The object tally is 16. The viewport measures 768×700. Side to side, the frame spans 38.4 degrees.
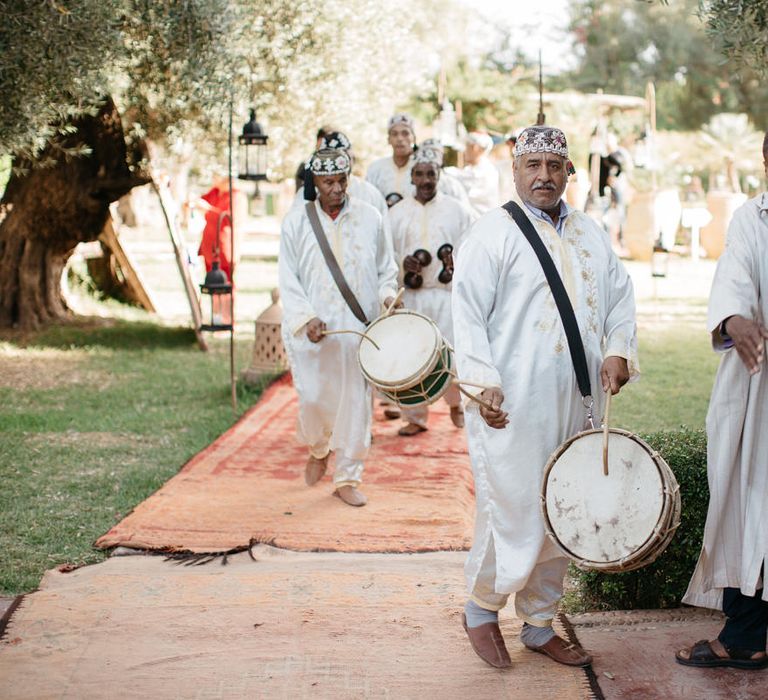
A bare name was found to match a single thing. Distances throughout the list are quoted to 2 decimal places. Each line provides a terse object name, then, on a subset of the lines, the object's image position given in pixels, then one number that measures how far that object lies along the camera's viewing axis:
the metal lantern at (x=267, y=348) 10.10
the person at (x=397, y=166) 8.98
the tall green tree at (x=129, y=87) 8.19
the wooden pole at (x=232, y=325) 9.11
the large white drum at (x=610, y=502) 3.63
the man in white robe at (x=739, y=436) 3.81
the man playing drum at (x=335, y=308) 6.39
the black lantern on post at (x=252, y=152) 9.60
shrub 4.47
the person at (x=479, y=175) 11.07
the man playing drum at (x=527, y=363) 3.95
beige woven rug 3.89
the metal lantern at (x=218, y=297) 9.23
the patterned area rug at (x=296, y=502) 5.72
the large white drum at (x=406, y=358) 5.23
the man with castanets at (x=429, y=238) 8.15
